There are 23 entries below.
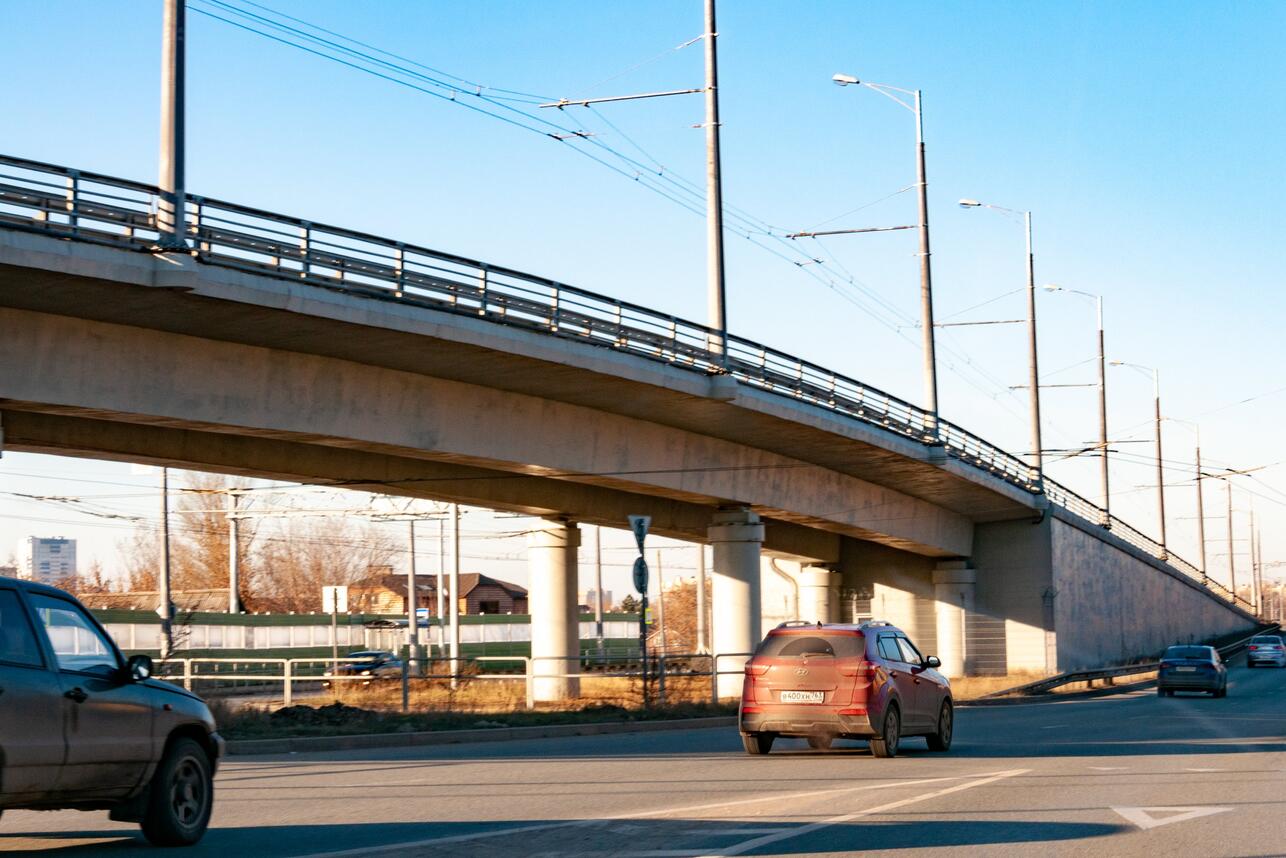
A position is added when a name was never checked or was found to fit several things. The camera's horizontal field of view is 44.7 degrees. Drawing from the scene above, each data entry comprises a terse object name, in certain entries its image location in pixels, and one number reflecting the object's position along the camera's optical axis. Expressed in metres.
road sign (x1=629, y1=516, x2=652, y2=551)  28.69
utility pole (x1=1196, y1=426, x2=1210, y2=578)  103.88
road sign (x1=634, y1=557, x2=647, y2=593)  27.52
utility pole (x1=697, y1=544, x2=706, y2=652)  74.44
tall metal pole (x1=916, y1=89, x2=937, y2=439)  44.91
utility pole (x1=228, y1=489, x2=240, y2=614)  72.31
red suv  19.28
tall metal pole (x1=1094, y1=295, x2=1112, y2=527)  67.11
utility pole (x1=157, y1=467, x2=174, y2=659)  46.34
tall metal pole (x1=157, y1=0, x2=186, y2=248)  23.14
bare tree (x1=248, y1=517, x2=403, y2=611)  115.69
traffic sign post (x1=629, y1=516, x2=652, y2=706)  27.59
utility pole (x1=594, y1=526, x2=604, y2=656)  72.72
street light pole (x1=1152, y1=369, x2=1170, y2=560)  88.00
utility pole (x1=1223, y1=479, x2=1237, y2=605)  113.00
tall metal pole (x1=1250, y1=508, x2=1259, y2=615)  158.20
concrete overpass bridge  23.52
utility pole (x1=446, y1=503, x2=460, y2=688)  58.09
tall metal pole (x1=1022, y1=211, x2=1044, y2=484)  55.53
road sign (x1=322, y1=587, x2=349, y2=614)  44.28
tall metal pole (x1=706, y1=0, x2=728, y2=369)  34.31
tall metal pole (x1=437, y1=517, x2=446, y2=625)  84.54
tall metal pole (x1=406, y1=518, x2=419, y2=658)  64.74
